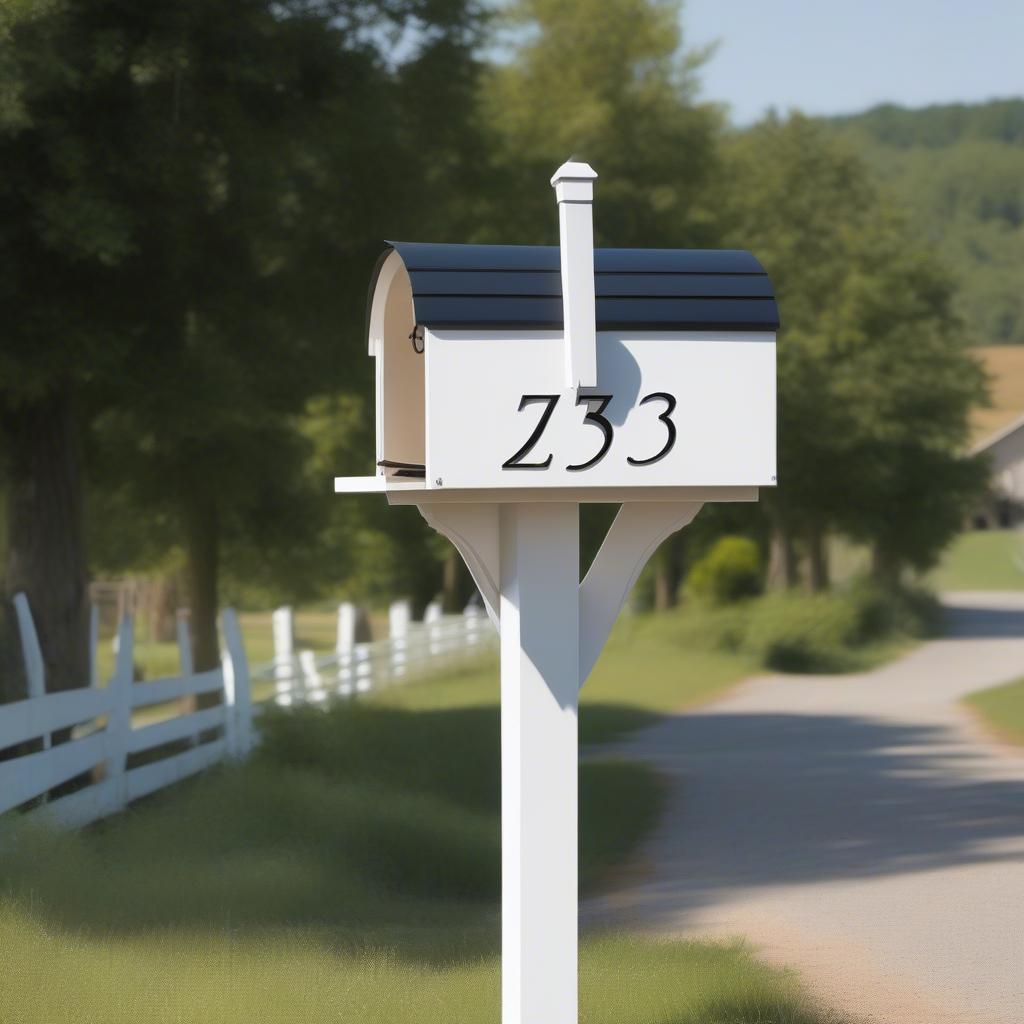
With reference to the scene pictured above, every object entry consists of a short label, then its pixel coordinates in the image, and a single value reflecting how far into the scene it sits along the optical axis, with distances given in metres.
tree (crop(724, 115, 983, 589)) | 38.47
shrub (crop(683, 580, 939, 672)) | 30.45
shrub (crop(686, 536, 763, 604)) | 35.72
